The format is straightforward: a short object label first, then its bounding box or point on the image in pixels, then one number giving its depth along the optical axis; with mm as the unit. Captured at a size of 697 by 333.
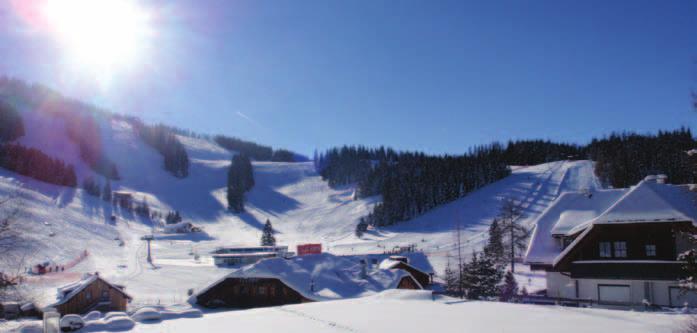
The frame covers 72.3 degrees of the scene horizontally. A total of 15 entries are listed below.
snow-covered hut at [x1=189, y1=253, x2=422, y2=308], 34312
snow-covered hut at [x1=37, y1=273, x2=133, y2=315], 37625
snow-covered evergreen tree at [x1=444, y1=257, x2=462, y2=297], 42625
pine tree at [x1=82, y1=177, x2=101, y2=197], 122125
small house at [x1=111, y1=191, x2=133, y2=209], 121000
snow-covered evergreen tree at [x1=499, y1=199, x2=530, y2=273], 56369
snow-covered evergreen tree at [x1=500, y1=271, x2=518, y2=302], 35741
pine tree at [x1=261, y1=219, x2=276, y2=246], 89000
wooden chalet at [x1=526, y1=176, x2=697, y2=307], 22203
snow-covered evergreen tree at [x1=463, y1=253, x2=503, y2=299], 38156
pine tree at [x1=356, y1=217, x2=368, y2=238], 94919
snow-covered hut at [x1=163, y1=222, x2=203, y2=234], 105250
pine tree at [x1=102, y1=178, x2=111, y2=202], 120750
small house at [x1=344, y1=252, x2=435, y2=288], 48303
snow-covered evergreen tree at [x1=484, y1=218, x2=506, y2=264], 46900
